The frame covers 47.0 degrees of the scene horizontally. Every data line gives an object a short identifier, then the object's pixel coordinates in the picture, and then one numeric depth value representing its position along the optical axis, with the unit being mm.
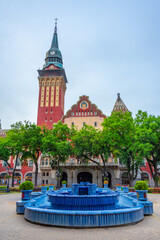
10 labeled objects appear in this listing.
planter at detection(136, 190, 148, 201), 10827
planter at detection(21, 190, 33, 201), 11209
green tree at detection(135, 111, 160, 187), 27500
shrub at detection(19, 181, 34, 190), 11531
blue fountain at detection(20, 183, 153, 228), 7457
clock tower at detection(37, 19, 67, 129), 45875
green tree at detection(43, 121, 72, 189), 30344
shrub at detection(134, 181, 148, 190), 11477
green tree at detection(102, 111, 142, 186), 29756
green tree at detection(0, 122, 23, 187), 31984
